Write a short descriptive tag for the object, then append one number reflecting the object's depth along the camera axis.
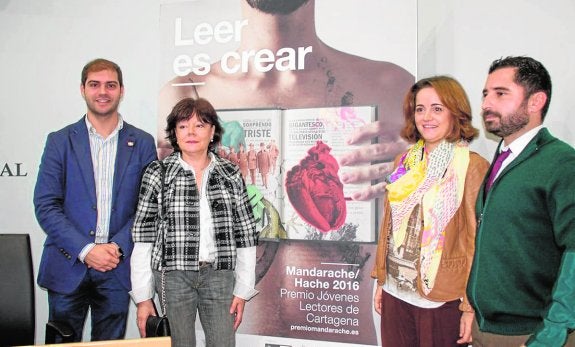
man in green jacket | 1.74
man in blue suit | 2.80
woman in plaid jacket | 2.47
